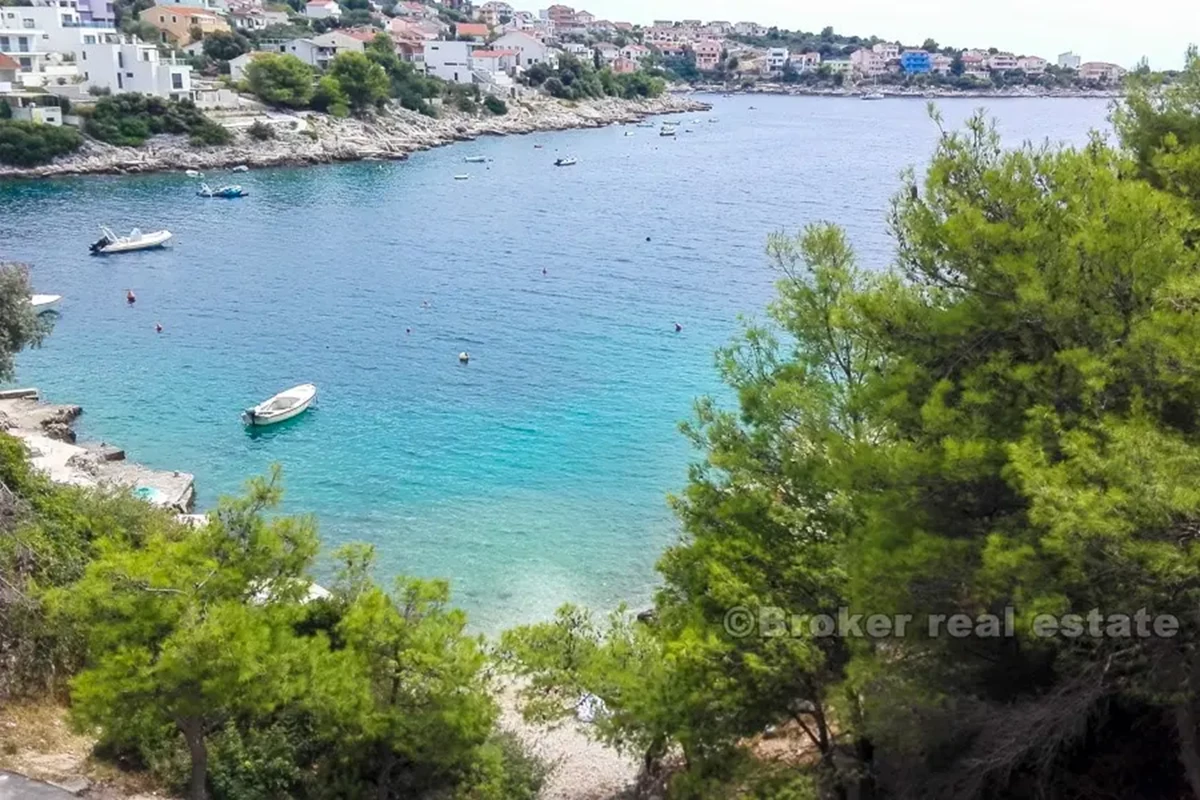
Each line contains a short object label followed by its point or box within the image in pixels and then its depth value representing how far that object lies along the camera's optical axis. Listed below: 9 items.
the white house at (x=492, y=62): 142.11
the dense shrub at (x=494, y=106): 130.12
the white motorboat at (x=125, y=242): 58.93
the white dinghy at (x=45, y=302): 46.41
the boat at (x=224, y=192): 78.25
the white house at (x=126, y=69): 95.38
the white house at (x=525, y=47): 158.50
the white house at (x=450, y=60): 137.12
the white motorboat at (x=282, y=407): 34.84
